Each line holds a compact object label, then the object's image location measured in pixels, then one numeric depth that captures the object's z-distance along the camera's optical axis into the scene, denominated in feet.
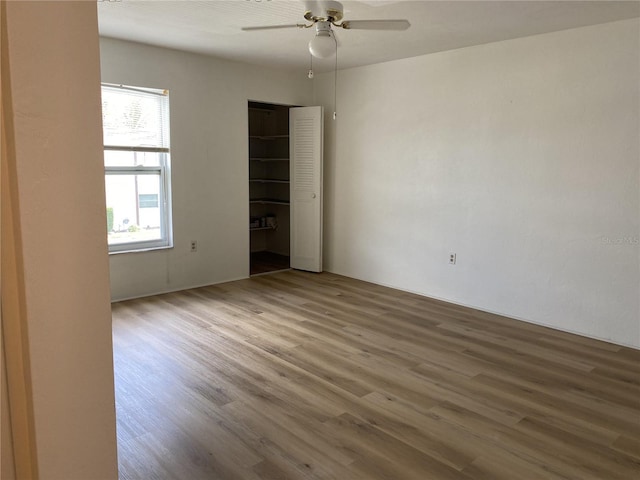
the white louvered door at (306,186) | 19.26
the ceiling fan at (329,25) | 9.71
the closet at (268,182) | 23.45
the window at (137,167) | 15.20
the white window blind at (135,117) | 15.02
